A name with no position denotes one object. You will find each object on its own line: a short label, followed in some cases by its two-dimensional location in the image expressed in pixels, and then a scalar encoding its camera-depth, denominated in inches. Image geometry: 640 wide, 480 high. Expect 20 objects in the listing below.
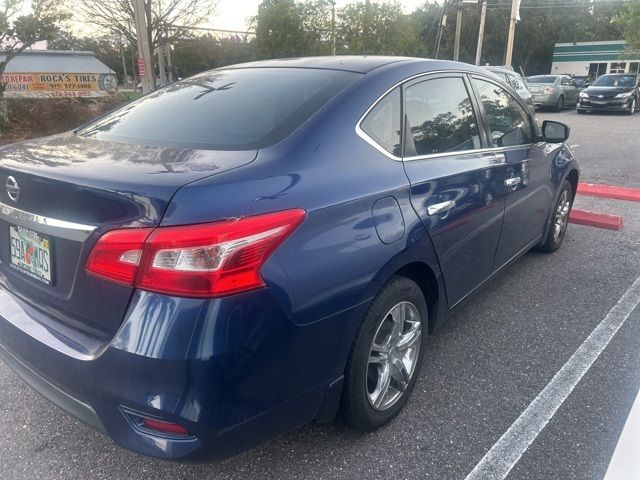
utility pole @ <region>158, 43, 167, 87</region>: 980.6
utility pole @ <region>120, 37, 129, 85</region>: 1147.6
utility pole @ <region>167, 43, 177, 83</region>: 1435.8
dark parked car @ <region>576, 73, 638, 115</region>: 800.9
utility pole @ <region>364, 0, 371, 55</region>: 1015.0
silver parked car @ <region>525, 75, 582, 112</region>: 870.4
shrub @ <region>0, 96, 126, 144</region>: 462.9
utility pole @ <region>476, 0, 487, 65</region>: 1167.6
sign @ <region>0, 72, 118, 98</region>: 513.0
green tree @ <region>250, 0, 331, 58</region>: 1142.3
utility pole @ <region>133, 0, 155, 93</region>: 453.4
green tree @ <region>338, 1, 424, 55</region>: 1018.1
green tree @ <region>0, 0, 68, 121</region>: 458.6
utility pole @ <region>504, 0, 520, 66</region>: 1044.5
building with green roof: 1738.4
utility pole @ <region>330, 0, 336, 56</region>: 1055.9
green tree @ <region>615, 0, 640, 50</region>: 949.2
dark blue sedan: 66.4
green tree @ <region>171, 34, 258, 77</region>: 1439.5
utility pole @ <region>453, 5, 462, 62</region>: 1156.7
